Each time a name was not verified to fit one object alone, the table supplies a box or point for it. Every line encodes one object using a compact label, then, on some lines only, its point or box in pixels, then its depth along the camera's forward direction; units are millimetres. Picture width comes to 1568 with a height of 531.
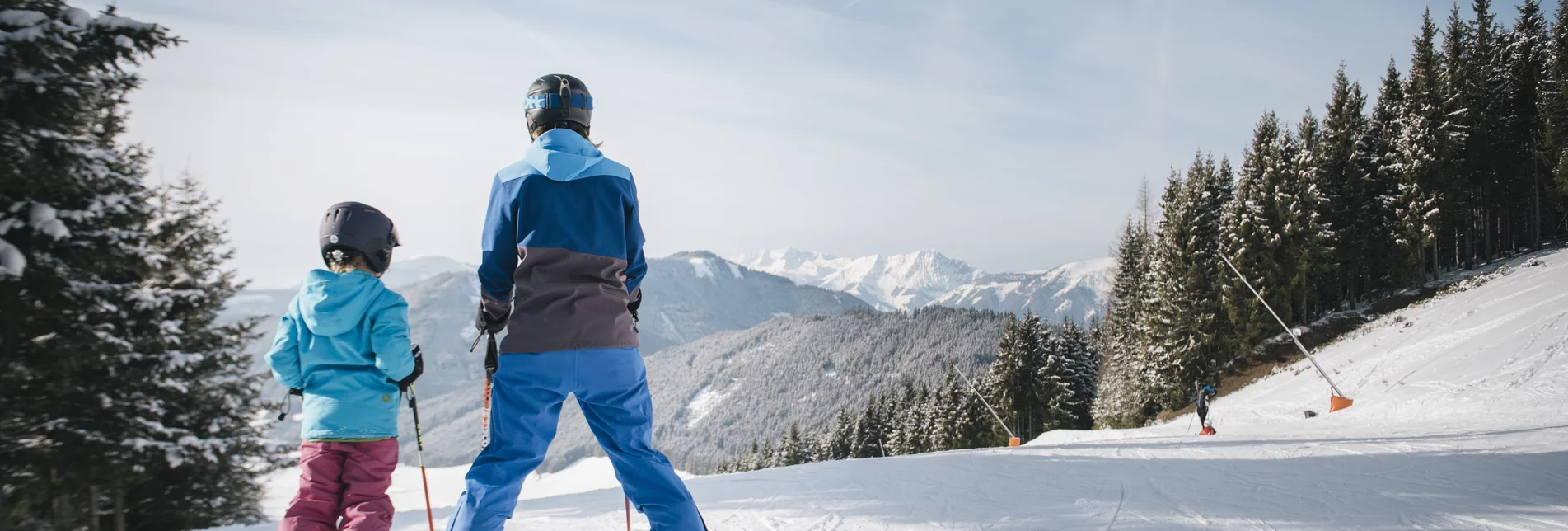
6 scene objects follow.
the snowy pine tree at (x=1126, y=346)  38000
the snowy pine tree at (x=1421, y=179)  35312
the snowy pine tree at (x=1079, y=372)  43375
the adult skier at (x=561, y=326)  3162
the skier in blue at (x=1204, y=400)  20656
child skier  3906
